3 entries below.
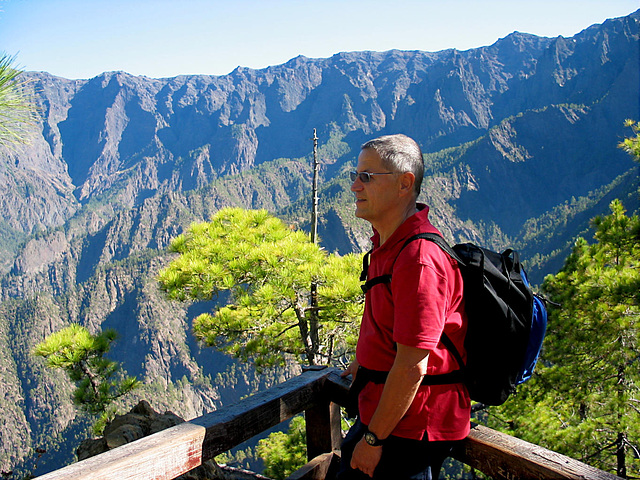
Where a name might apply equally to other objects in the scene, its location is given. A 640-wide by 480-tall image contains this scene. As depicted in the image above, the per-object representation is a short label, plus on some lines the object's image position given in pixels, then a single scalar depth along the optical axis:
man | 1.35
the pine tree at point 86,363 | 5.68
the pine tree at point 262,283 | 5.34
